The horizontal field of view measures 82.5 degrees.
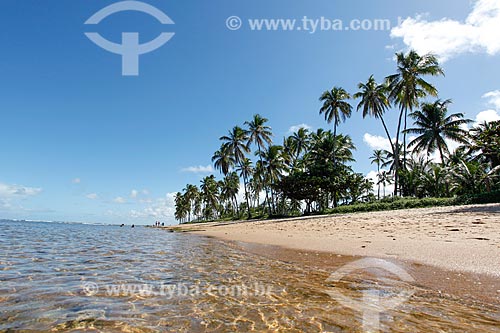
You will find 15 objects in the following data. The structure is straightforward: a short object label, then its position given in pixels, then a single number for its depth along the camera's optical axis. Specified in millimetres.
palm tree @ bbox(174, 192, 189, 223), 108900
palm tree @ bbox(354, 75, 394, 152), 36500
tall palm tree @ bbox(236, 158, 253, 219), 56125
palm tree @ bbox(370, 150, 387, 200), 75750
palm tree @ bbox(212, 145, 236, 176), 56500
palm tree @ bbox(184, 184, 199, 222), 96250
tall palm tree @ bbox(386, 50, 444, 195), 31141
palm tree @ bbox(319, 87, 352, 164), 41750
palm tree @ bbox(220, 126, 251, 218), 49469
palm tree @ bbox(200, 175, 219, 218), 81562
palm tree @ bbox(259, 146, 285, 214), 49250
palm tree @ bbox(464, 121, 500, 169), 20266
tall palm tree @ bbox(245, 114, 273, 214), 47500
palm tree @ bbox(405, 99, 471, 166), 38281
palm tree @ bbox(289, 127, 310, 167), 53562
